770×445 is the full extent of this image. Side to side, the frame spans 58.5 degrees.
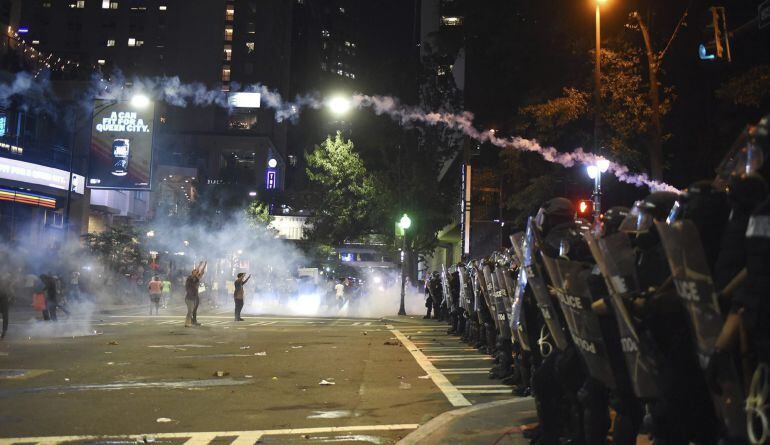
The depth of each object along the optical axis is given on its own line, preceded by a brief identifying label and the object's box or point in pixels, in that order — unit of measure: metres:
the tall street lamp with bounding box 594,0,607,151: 18.44
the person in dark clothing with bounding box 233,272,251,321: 25.28
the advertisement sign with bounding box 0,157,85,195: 30.02
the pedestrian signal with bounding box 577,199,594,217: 18.72
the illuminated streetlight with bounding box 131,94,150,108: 26.00
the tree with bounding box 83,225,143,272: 35.53
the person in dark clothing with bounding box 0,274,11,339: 16.01
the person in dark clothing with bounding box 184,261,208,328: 21.20
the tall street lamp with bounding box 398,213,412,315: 29.23
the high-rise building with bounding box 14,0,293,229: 101.44
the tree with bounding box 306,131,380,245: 40.12
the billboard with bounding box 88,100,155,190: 25.61
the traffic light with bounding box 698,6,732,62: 12.52
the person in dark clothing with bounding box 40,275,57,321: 20.55
